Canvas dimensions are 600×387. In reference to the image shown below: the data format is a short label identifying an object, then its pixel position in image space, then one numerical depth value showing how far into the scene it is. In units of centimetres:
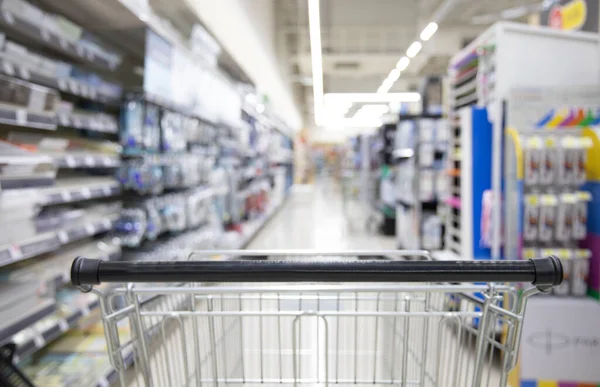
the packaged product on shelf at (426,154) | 501
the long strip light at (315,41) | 519
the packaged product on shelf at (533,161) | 226
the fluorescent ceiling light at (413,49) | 800
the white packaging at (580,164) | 224
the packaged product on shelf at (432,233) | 489
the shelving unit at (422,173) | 498
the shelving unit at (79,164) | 188
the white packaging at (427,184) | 507
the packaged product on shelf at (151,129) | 300
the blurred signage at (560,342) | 221
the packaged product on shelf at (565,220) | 229
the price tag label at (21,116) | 185
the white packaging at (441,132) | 500
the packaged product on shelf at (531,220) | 232
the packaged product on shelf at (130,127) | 282
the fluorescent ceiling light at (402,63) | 952
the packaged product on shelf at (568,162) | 223
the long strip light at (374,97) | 1352
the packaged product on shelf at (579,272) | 230
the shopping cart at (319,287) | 82
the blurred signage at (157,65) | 284
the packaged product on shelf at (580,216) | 228
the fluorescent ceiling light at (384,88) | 1398
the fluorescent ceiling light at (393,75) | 1138
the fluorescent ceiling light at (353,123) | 2362
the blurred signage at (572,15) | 344
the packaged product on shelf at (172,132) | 330
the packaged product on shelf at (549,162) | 225
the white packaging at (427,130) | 497
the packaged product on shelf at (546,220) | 232
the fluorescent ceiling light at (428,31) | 683
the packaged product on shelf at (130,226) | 279
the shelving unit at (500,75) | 257
